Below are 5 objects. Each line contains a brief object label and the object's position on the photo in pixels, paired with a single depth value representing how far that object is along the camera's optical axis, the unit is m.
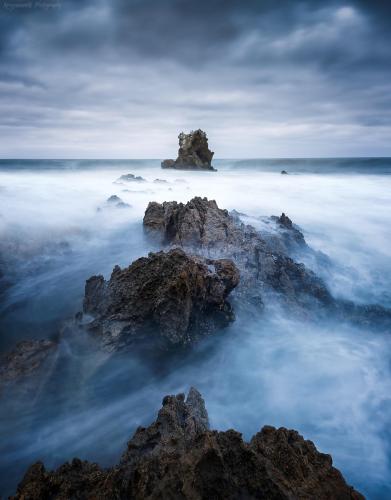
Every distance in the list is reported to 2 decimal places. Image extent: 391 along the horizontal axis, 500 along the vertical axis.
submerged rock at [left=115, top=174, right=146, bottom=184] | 32.45
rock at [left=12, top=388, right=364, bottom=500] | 2.41
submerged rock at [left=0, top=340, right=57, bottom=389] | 5.33
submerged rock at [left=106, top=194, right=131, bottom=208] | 17.30
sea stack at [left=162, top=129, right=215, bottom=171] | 55.91
